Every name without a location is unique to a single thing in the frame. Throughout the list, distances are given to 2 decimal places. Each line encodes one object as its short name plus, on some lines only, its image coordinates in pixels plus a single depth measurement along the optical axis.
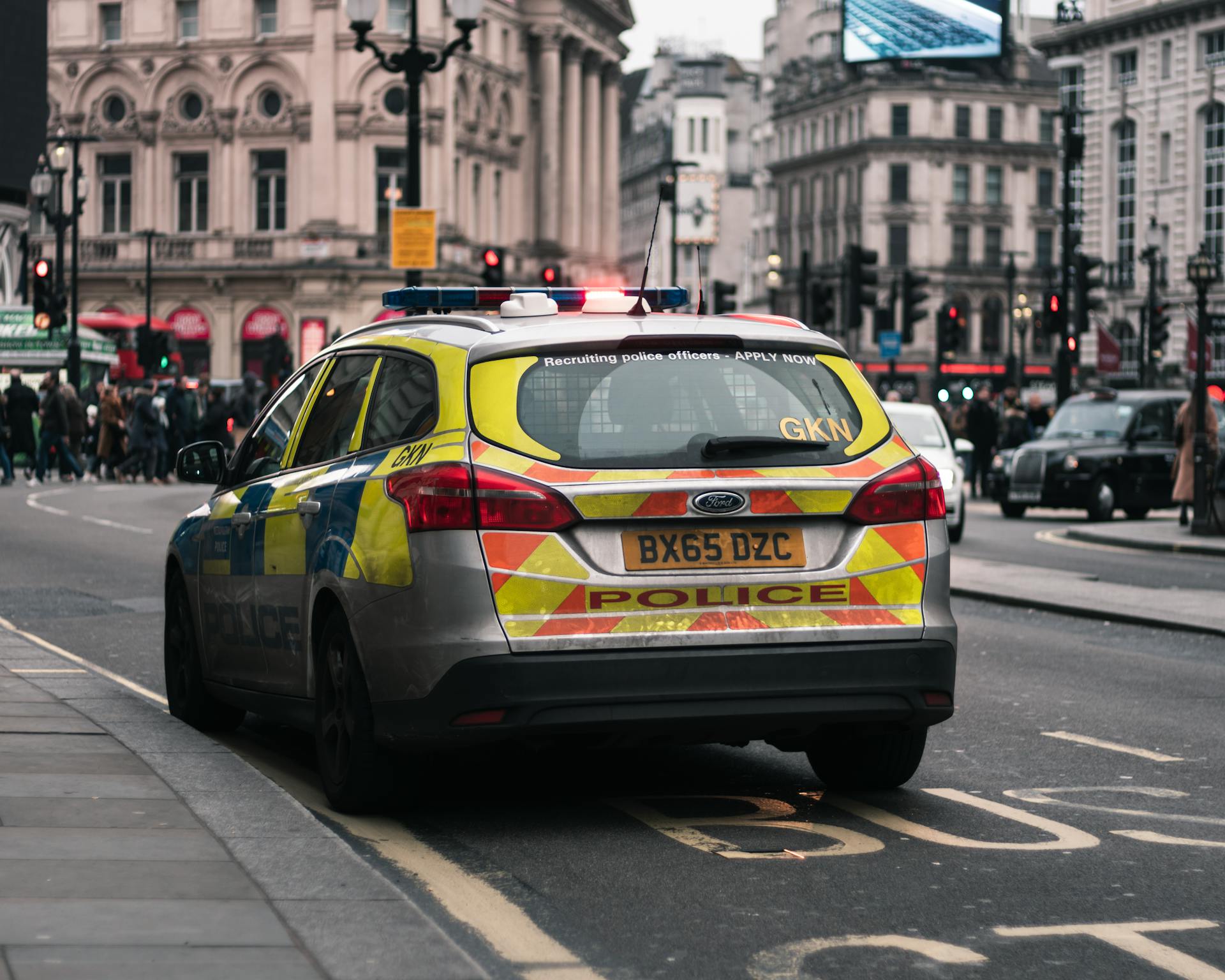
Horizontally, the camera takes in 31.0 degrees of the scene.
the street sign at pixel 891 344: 47.00
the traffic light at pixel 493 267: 36.16
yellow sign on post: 25.41
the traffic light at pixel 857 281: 36.59
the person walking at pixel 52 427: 37.75
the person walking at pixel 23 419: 36.84
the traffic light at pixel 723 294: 48.97
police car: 6.61
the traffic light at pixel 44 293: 43.56
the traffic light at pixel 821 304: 39.66
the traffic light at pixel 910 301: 41.34
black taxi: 30.16
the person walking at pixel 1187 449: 26.55
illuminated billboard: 72.88
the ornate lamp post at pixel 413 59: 25.05
